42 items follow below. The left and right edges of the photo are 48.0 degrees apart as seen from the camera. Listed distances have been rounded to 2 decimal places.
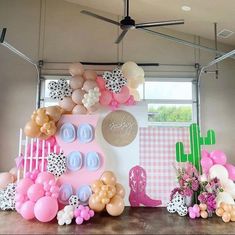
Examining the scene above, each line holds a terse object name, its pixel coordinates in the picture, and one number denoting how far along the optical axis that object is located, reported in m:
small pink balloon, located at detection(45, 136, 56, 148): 4.48
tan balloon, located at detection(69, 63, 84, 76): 4.77
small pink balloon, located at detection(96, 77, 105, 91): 4.76
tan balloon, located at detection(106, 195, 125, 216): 3.99
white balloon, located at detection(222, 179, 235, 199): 4.33
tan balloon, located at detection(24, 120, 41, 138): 4.22
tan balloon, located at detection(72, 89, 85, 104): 4.63
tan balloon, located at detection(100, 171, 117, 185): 4.13
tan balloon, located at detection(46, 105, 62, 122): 4.33
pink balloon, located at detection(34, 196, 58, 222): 3.69
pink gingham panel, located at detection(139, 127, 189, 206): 4.66
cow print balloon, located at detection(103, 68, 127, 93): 4.60
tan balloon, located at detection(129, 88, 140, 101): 4.84
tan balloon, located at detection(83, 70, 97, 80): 4.78
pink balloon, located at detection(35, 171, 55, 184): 4.05
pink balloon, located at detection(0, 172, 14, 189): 4.55
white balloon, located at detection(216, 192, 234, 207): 4.16
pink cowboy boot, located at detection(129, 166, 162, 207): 4.64
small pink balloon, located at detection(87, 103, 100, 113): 4.58
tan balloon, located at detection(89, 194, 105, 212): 3.99
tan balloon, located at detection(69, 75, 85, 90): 4.71
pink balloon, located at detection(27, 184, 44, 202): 3.87
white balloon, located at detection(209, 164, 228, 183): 4.30
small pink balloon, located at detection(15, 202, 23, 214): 3.95
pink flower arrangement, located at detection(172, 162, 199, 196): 4.20
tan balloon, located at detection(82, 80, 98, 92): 4.65
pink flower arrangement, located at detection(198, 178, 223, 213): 4.08
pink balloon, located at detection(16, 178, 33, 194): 4.00
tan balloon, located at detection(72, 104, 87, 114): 4.60
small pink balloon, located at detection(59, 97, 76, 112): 4.67
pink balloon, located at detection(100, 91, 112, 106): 4.68
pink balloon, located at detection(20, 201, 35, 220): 3.80
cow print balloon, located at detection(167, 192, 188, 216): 4.17
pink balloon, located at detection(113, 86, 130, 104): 4.63
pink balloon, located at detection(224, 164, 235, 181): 4.45
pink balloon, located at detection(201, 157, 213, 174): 4.45
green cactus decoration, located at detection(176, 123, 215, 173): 4.60
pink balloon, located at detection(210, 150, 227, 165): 4.46
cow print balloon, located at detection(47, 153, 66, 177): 4.23
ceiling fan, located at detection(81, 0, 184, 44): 3.47
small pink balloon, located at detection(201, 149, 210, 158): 4.61
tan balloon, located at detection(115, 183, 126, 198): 4.17
